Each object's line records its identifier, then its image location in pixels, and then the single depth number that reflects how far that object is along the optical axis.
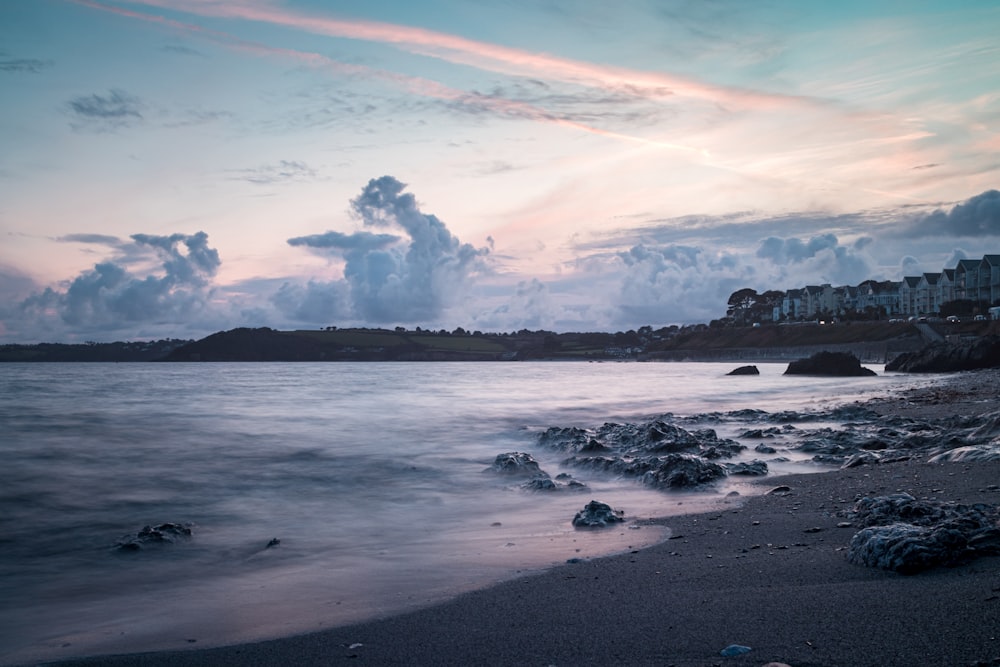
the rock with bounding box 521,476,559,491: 10.81
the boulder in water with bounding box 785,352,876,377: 50.50
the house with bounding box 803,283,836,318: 138.62
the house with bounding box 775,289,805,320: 146.50
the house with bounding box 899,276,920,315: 115.88
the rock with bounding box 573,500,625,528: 7.98
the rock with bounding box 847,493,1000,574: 4.60
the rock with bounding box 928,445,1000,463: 8.76
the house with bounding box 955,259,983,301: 96.25
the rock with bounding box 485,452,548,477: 12.59
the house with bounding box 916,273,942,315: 109.44
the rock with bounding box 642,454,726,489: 10.37
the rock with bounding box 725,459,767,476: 11.12
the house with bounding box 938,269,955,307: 103.12
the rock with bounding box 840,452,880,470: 10.89
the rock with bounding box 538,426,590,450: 15.80
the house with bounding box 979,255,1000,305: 92.06
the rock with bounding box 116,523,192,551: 7.85
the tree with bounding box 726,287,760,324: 161.80
